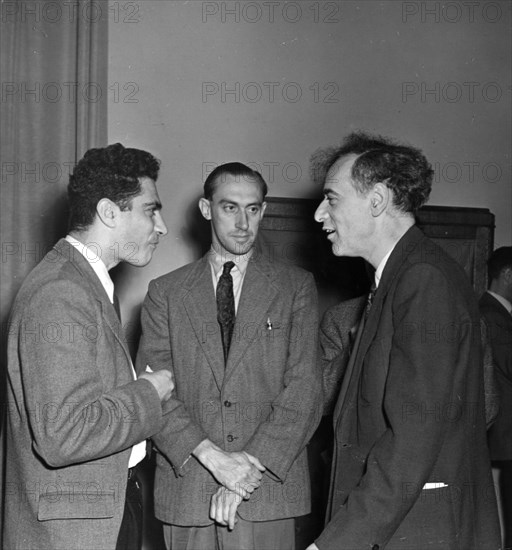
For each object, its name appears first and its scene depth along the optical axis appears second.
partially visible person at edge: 3.92
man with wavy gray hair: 1.73
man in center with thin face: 2.61
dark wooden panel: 4.15
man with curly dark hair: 1.89
